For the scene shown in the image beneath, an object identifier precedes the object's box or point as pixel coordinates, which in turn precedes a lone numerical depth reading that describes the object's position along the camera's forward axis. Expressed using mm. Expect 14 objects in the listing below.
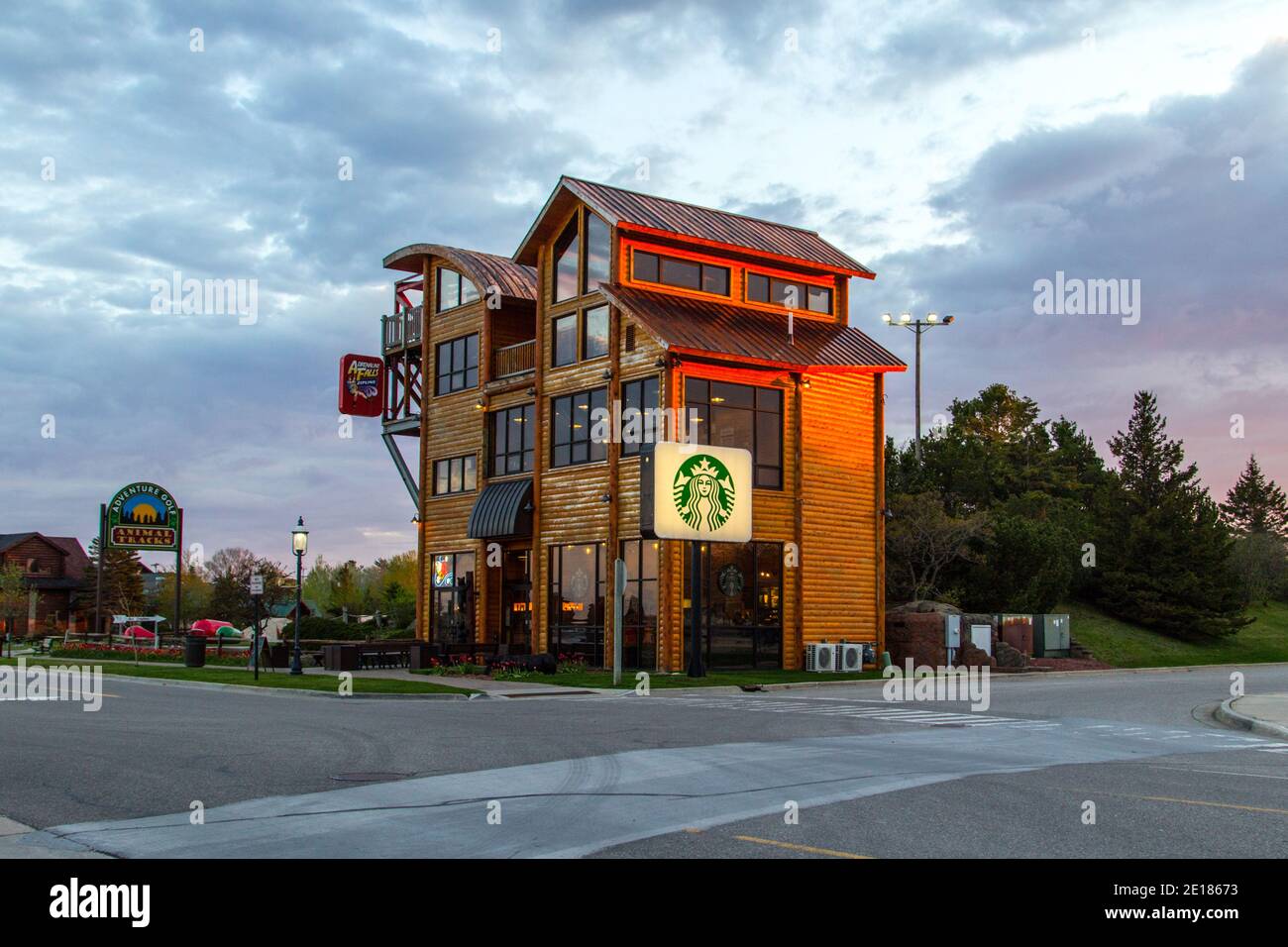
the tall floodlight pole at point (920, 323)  60781
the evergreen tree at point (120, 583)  87000
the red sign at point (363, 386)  51531
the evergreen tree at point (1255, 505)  127562
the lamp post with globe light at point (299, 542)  32438
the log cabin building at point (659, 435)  35969
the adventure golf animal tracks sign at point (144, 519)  49719
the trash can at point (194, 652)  38406
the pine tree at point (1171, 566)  60250
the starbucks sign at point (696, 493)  31781
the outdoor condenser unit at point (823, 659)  35969
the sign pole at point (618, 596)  30084
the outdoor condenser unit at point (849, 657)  36250
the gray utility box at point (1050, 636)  46438
